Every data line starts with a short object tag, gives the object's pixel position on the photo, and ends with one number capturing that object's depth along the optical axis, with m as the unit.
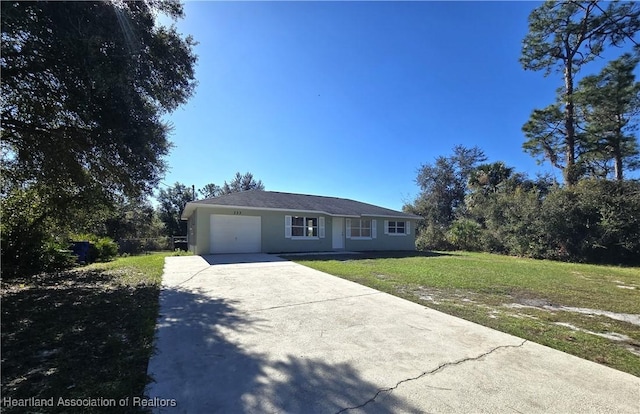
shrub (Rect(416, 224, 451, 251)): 25.45
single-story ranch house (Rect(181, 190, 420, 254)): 15.51
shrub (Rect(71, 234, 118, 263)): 14.66
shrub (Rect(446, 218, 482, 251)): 24.02
